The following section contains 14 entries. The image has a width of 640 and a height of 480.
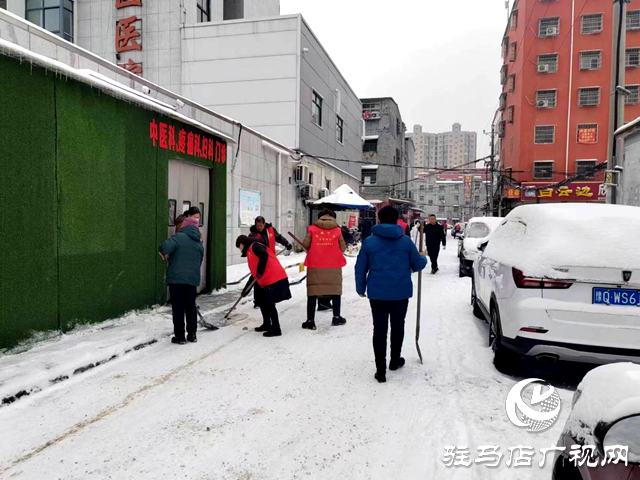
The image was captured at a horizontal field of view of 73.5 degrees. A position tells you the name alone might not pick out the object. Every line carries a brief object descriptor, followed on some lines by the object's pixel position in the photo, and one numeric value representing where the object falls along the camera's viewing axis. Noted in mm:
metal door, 8156
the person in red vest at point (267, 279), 6176
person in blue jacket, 4492
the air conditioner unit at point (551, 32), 37031
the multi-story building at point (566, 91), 35750
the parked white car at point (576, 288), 3807
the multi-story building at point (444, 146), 167750
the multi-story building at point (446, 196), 97500
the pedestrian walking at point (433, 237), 13547
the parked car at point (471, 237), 12522
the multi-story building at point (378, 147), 54406
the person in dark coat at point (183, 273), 5730
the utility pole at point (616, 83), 11414
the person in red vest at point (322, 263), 6793
